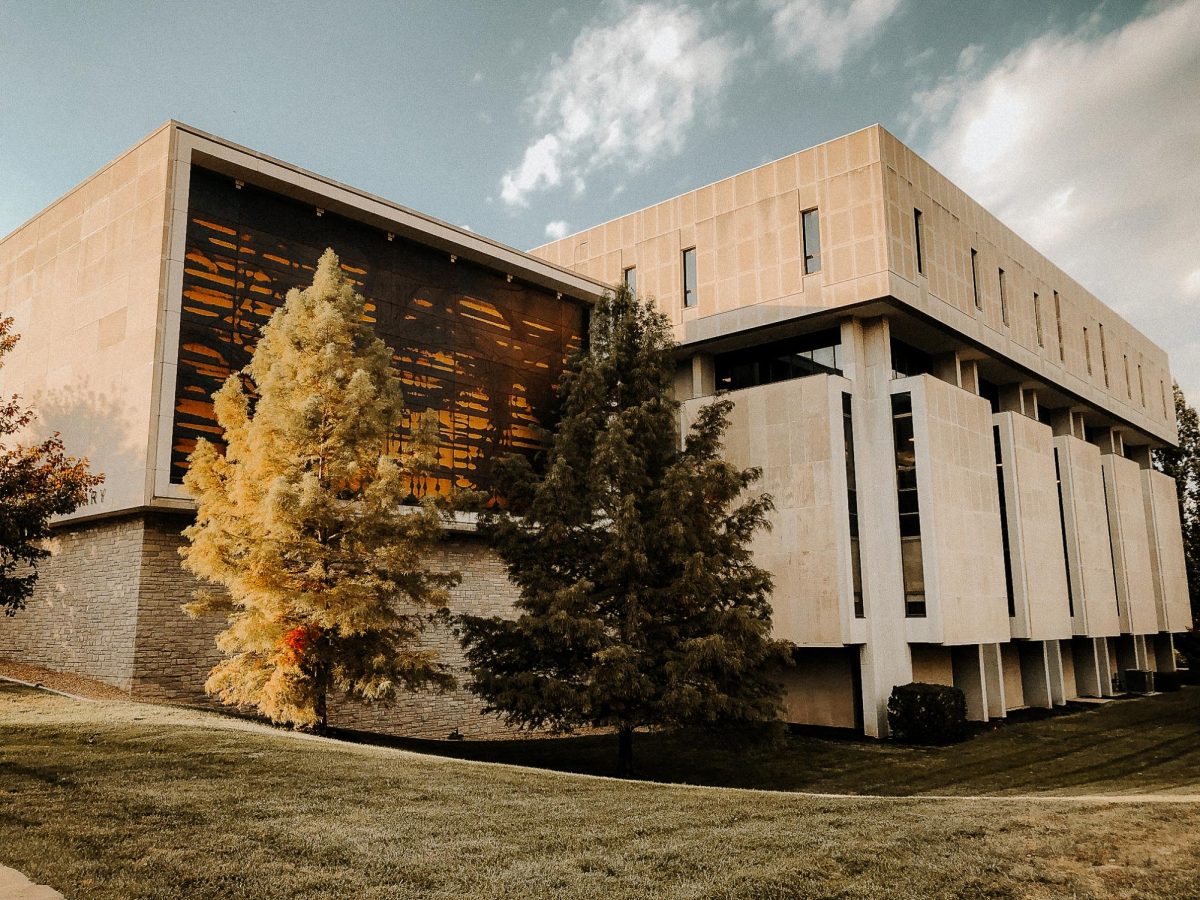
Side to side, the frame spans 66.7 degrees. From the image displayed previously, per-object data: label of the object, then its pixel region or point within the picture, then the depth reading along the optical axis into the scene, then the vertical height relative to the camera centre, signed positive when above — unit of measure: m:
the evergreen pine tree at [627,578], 16.44 +1.17
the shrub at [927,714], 23.06 -1.89
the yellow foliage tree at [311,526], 15.20 +1.97
